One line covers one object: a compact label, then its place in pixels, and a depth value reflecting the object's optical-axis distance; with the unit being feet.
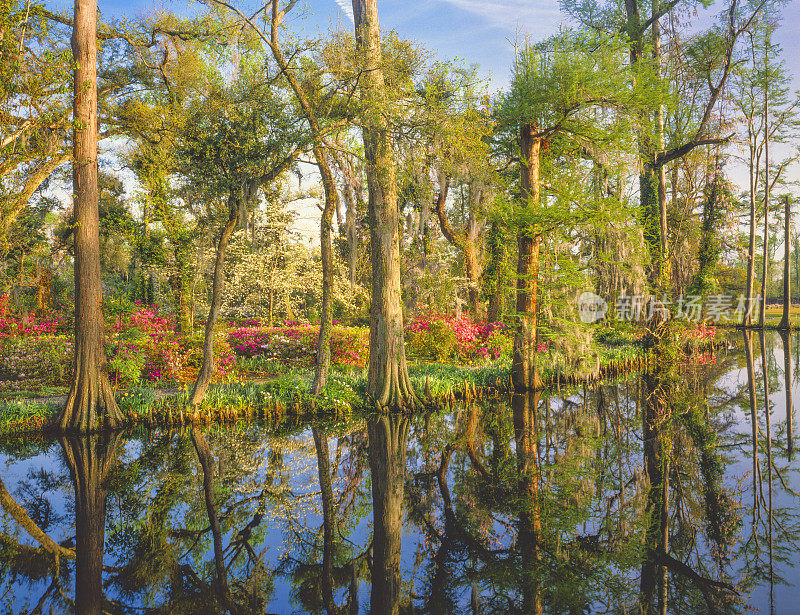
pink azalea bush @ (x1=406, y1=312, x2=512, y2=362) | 44.04
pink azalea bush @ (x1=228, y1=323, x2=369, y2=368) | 45.01
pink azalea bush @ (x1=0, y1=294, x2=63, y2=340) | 36.07
